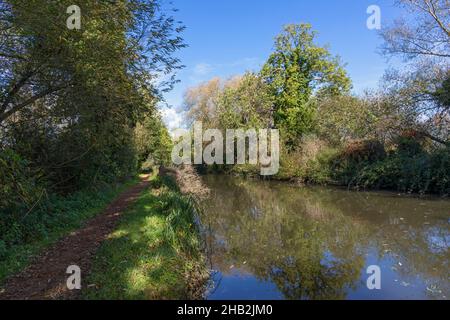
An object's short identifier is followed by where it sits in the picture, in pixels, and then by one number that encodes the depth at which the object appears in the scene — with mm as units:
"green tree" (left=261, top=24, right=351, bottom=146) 30438
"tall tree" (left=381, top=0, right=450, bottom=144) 15773
